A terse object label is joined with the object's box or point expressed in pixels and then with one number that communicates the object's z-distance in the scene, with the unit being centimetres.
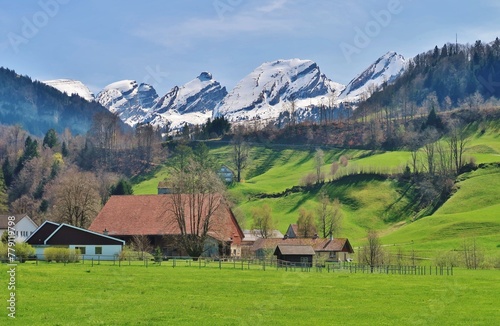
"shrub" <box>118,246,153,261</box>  6556
